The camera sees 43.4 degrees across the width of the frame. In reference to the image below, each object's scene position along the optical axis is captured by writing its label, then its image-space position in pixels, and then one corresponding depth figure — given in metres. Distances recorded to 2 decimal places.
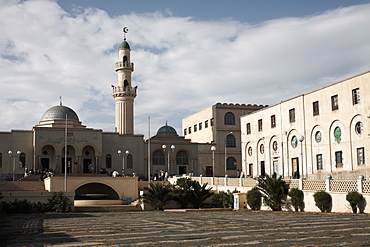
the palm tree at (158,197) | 29.75
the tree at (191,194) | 30.03
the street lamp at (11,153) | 41.45
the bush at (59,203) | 27.33
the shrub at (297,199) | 23.98
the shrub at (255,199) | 26.58
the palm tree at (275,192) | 25.00
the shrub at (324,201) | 22.19
